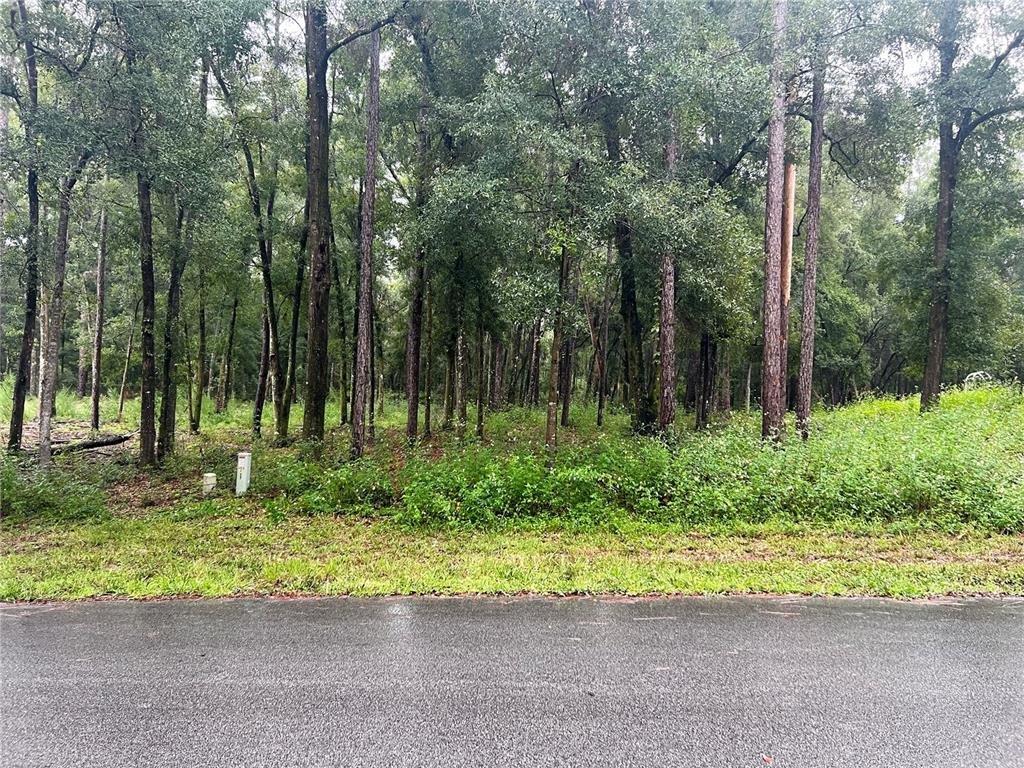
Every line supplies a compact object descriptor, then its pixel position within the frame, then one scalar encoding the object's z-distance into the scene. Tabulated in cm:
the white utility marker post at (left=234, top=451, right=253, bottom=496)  941
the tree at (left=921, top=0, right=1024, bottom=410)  1360
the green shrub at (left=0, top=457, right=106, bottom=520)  805
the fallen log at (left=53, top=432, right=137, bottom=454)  1328
